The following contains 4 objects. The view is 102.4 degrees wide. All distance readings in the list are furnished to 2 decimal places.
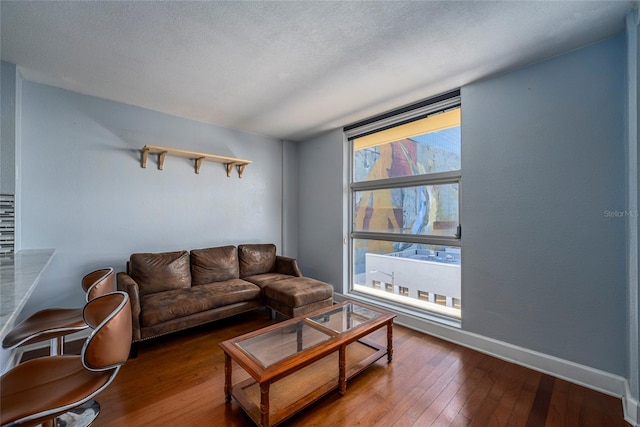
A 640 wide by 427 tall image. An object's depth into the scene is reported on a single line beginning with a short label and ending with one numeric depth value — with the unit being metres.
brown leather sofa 2.39
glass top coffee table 1.52
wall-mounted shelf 2.90
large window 2.74
